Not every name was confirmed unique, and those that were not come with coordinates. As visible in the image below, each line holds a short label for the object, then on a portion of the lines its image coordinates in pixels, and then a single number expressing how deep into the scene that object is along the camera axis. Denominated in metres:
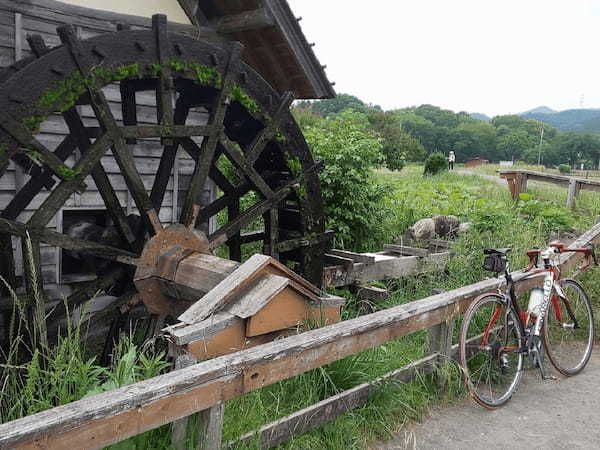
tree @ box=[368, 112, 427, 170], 40.87
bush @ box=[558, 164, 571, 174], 62.12
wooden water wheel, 3.49
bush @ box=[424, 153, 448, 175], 22.75
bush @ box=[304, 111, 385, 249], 7.11
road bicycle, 3.82
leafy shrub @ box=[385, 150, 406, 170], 28.30
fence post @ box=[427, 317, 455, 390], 3.79
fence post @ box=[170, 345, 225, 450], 2.31
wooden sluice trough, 5.63
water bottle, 4.08
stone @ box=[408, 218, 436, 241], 8.10
